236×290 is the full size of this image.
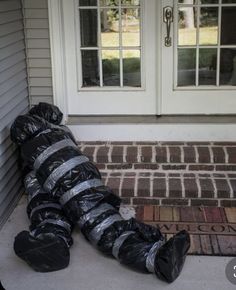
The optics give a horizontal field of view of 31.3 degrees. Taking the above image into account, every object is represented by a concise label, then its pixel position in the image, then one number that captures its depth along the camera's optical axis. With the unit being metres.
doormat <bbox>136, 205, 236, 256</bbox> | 2.55
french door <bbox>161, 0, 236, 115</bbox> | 3.23
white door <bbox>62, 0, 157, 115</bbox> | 3.26
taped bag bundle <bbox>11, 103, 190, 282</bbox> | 2.36
